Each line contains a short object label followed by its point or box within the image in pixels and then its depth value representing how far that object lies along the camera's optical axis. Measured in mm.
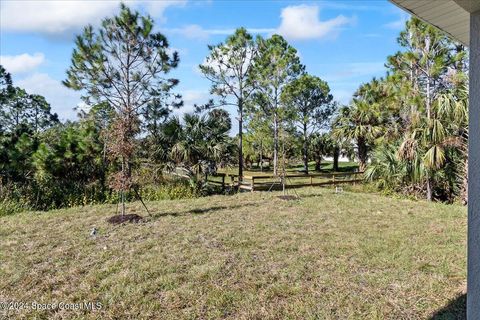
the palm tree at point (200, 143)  10070
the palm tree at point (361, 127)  15758
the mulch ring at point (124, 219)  6000
